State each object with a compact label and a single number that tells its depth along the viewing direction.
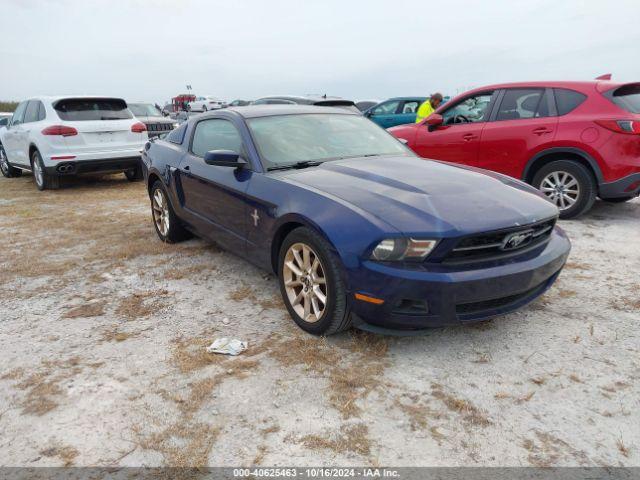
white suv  8.68
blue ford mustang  2.67
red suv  5.36
